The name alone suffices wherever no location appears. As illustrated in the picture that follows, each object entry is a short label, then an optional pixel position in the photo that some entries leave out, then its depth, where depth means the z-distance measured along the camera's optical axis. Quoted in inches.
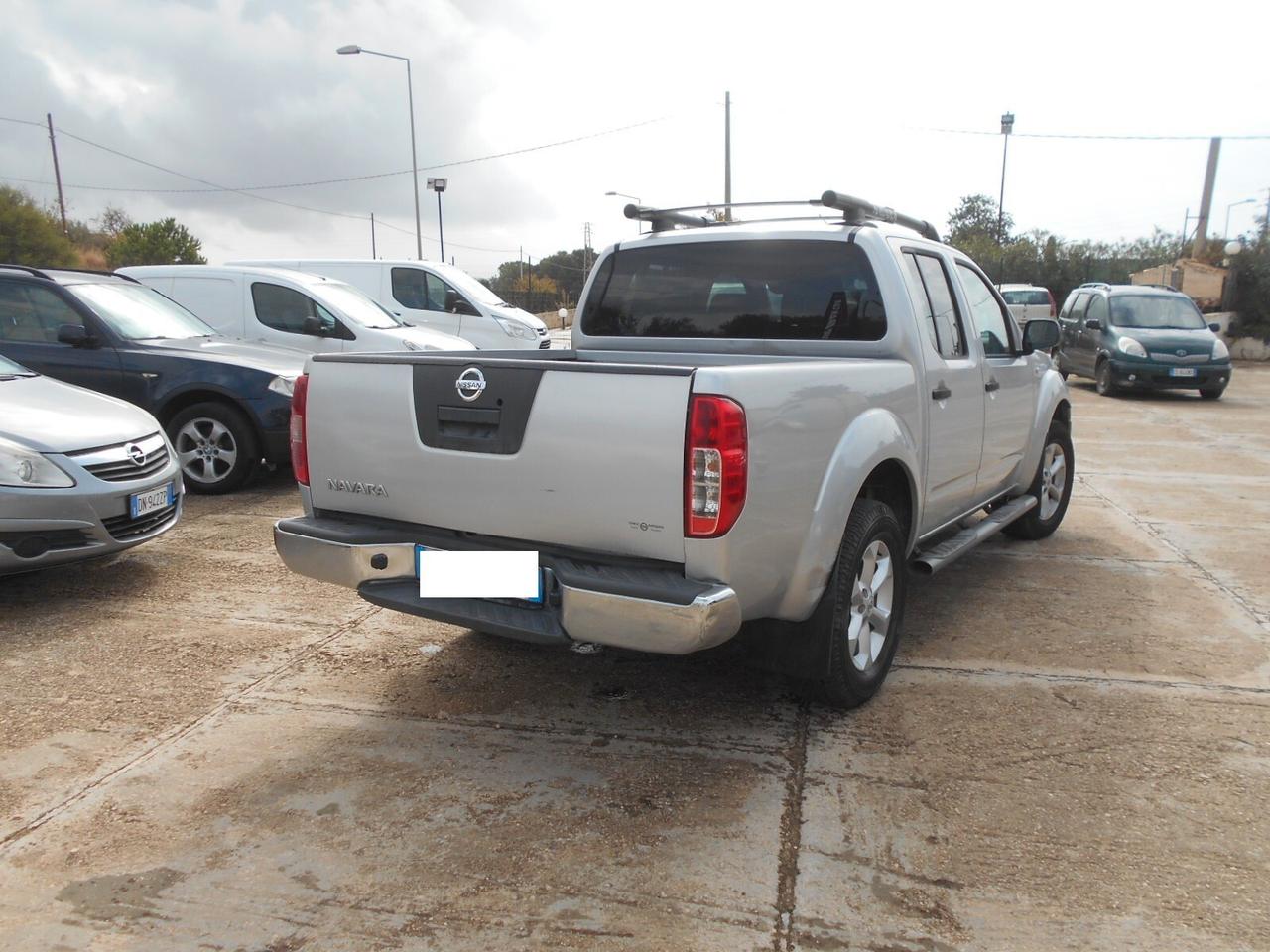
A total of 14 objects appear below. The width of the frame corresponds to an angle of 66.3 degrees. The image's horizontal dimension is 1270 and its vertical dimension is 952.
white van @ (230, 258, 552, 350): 518.0
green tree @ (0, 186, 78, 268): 1542.8
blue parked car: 283.7
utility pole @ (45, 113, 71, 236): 1862.7
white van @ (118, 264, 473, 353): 360.5
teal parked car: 562.9
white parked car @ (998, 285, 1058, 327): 842.8
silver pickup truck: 109.5
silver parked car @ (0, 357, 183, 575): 178.5
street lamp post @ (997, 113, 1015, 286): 1274.6
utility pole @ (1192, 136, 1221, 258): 1253.7
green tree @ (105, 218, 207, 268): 1959.9
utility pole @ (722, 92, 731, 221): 1083.9
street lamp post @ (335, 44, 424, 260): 1126.4
